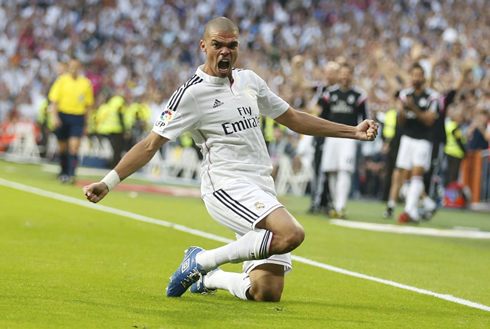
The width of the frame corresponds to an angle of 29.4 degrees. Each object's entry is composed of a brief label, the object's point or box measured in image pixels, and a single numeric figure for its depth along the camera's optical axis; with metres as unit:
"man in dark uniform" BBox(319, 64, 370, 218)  16.19
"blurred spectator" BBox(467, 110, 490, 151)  22.89
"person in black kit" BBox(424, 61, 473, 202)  15.73
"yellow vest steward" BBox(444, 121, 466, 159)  22.11
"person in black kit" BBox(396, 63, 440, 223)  15.40
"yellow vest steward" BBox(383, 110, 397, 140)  23.09
